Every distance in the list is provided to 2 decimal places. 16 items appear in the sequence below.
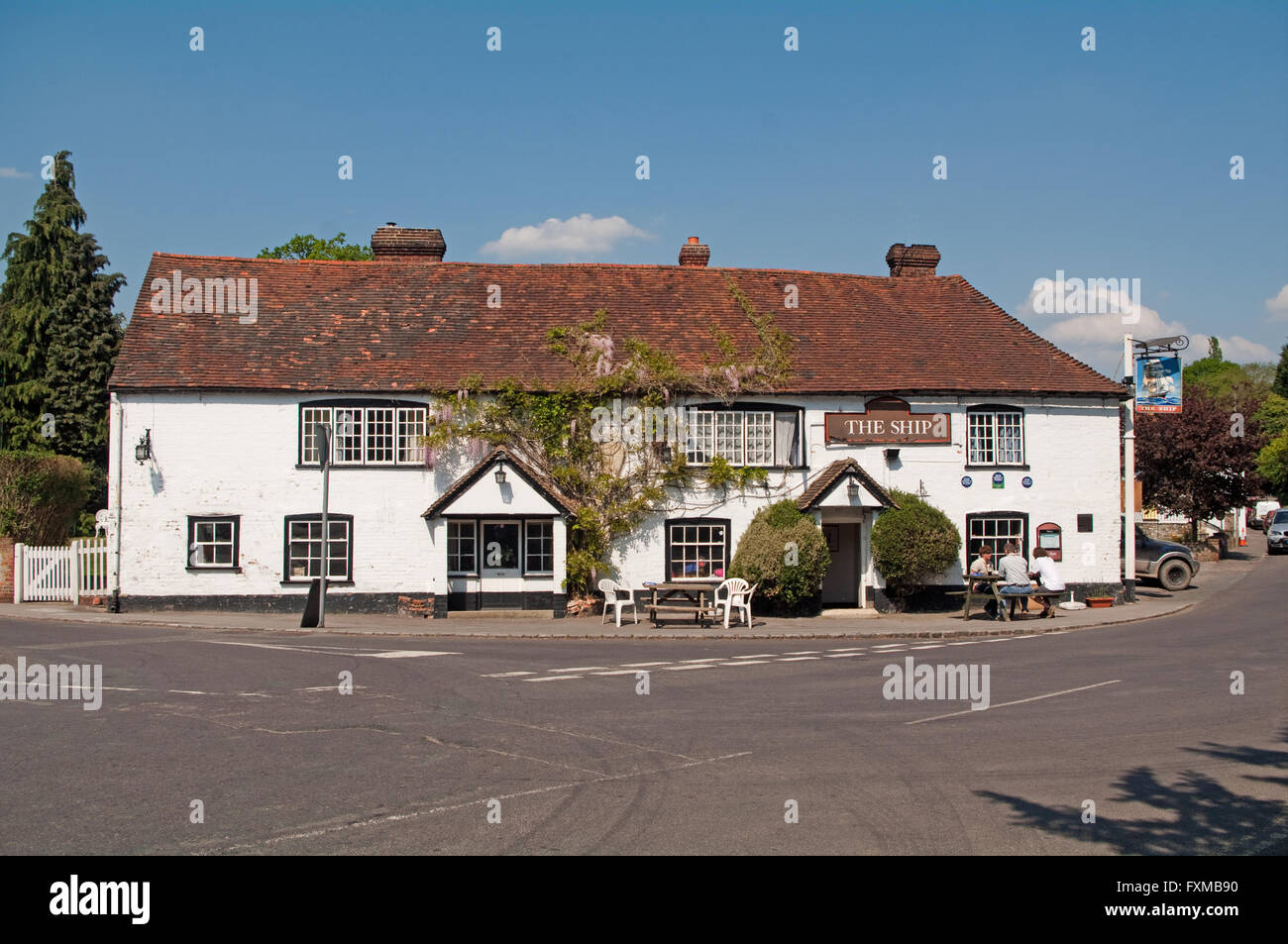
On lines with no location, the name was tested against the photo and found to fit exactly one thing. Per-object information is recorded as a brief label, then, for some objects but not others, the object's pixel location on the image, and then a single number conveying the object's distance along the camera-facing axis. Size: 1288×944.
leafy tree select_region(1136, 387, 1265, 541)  39.53
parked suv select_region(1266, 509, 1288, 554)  45.97
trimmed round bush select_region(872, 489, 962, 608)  24.88
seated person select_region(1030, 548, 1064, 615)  23.81
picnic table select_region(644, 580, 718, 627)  22.81
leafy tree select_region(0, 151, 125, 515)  44.03
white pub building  25.05
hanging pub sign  28.00
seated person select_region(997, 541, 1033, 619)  23.61
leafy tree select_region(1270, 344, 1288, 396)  83.81
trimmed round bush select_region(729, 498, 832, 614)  23.89
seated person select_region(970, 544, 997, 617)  24.42
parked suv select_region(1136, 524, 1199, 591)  30.86
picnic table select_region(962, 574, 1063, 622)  23.73
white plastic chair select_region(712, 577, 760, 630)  22.81
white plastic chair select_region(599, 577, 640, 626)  22.94
